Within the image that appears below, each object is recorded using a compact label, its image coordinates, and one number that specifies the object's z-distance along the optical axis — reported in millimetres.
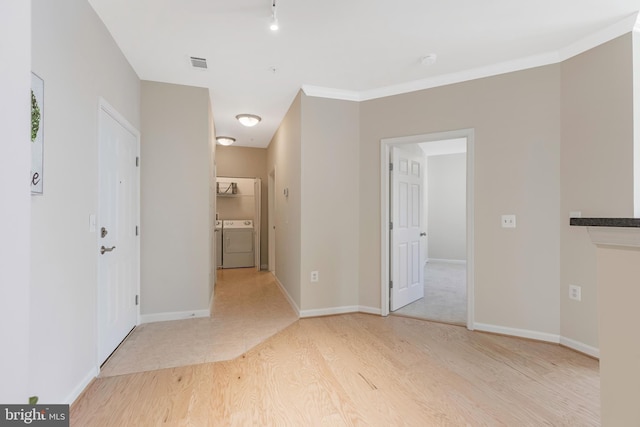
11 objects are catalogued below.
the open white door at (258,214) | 6023
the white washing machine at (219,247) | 6032
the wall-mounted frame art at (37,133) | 1357
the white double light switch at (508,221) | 2746
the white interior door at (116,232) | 2199
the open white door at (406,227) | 3408
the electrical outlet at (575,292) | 2443
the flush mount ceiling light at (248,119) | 4062
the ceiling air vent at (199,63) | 2674
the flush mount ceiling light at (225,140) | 5137
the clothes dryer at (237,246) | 6051
